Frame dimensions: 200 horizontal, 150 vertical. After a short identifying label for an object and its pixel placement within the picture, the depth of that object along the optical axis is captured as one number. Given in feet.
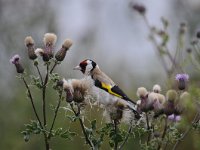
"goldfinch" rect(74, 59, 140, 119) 21.59
